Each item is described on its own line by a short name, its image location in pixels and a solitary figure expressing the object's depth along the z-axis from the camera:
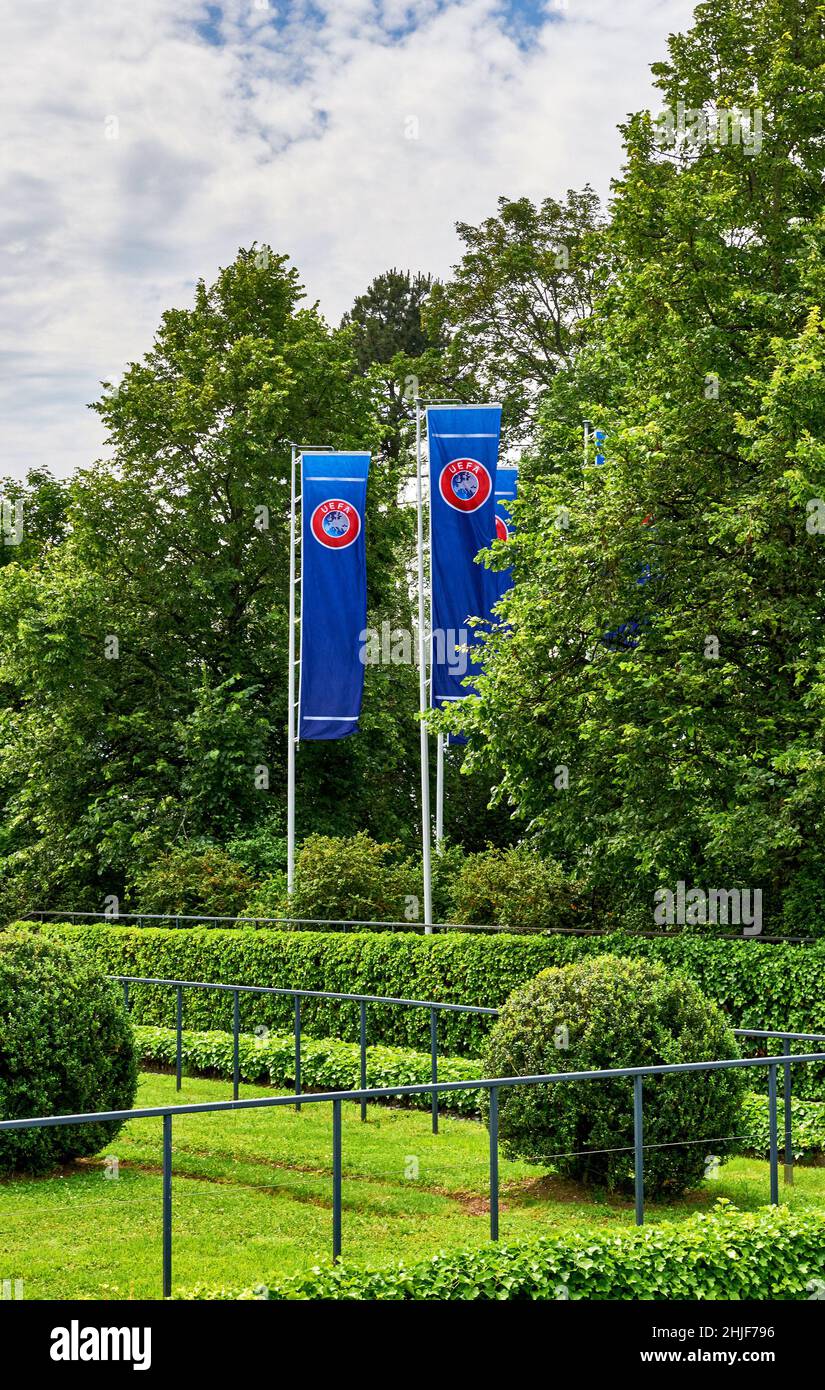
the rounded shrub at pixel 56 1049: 11.71
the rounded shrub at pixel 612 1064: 10.73
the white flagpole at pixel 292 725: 25.20
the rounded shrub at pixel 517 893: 20.06
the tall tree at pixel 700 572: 16.27
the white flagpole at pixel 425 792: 21.41
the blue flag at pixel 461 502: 22.59
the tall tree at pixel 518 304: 38.03
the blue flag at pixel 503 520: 23.06
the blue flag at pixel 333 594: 24.44
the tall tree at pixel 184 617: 30.39
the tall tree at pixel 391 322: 50.69
